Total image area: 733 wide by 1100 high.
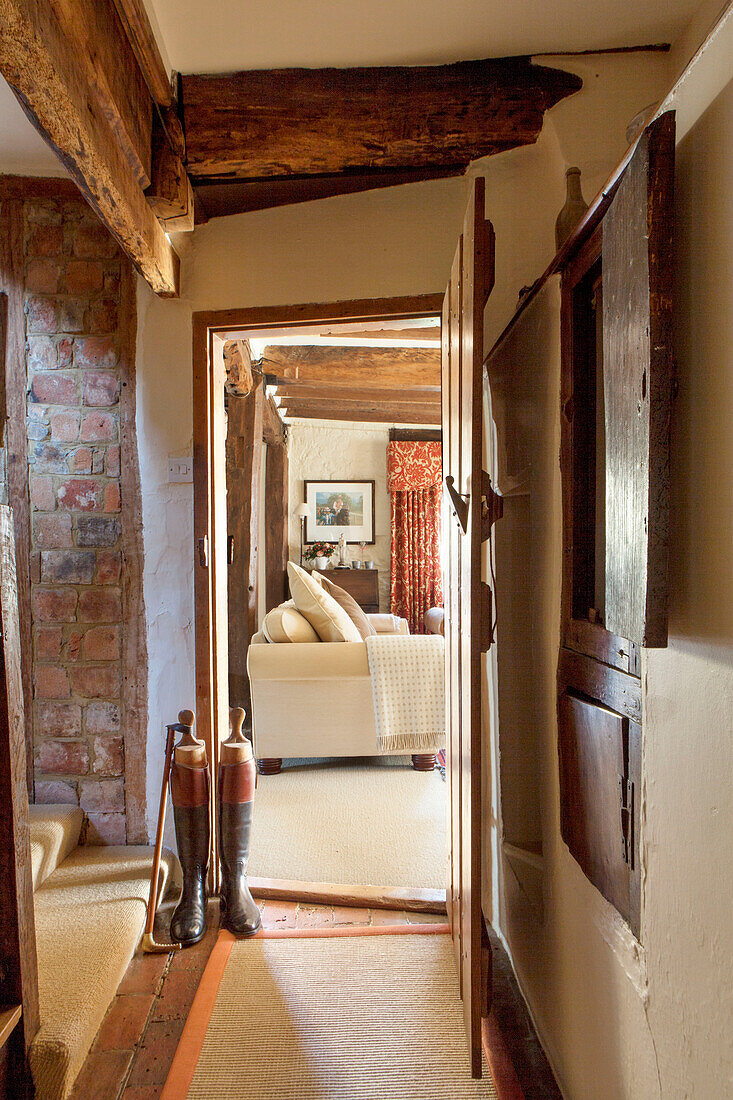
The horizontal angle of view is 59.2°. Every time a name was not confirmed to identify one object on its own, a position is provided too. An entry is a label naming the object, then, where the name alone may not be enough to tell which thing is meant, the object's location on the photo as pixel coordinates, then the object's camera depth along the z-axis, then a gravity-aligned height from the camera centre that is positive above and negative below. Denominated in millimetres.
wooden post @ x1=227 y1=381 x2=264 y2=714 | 3883 +86
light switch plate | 2264 +248
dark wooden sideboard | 6973 -469
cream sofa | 3281 -824
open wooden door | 1398 -74
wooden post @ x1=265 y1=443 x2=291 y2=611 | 6414 +149
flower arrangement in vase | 7270 -133
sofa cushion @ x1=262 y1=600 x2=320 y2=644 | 3451 -476
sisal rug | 1448 -1225
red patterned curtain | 7402 +108
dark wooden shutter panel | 829 +208
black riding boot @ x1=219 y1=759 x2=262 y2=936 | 2084 -949
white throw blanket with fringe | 3316 -792
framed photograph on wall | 7402 +325
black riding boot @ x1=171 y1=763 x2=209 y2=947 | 2033 -950
